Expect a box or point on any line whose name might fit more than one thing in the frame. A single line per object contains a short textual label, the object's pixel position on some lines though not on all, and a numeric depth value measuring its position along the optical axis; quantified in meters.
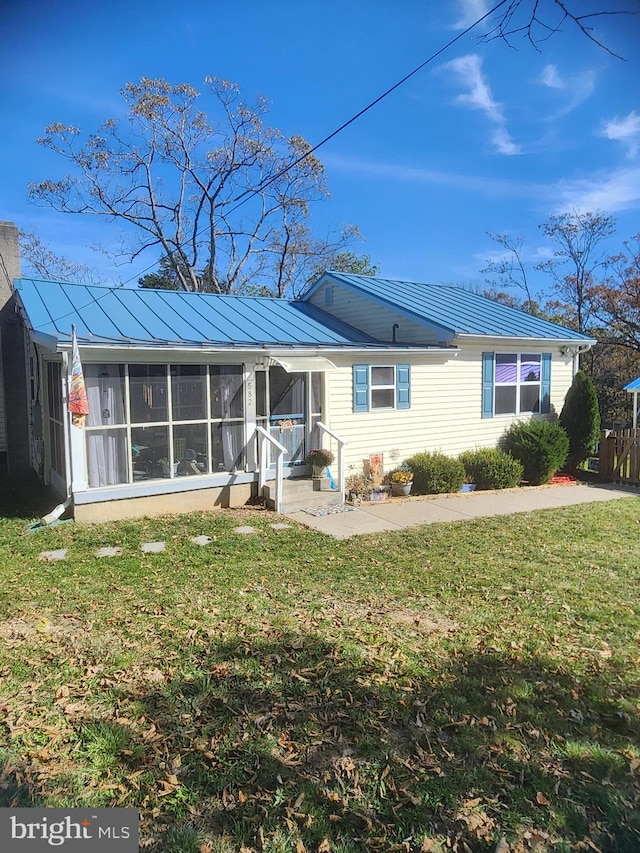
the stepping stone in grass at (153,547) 7.09
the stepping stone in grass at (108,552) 6.89
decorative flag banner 7.73
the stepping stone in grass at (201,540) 7.53
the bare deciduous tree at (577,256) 23.56
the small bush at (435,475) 11.51
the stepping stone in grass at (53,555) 6.71
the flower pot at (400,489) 11.23
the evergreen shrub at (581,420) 13.96
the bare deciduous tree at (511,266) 27.88
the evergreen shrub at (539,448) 12.91
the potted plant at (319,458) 10.35
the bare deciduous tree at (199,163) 23.39
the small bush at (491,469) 12.27
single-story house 8.66
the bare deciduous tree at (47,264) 27.20
